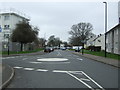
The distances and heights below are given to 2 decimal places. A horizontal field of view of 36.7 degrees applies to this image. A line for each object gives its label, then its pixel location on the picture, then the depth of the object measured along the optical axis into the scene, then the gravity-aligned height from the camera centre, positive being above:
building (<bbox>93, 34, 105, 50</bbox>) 81.84 +2.51
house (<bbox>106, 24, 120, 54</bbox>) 35.78 +1.44
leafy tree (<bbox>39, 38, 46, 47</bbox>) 101.82 +2.73
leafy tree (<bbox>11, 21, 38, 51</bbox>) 48.19 +3.37
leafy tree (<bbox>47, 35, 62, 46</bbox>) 127.28 +3.62
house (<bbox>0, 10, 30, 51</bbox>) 54.59 +6.89
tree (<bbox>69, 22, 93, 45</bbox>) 85.72 +7.17
